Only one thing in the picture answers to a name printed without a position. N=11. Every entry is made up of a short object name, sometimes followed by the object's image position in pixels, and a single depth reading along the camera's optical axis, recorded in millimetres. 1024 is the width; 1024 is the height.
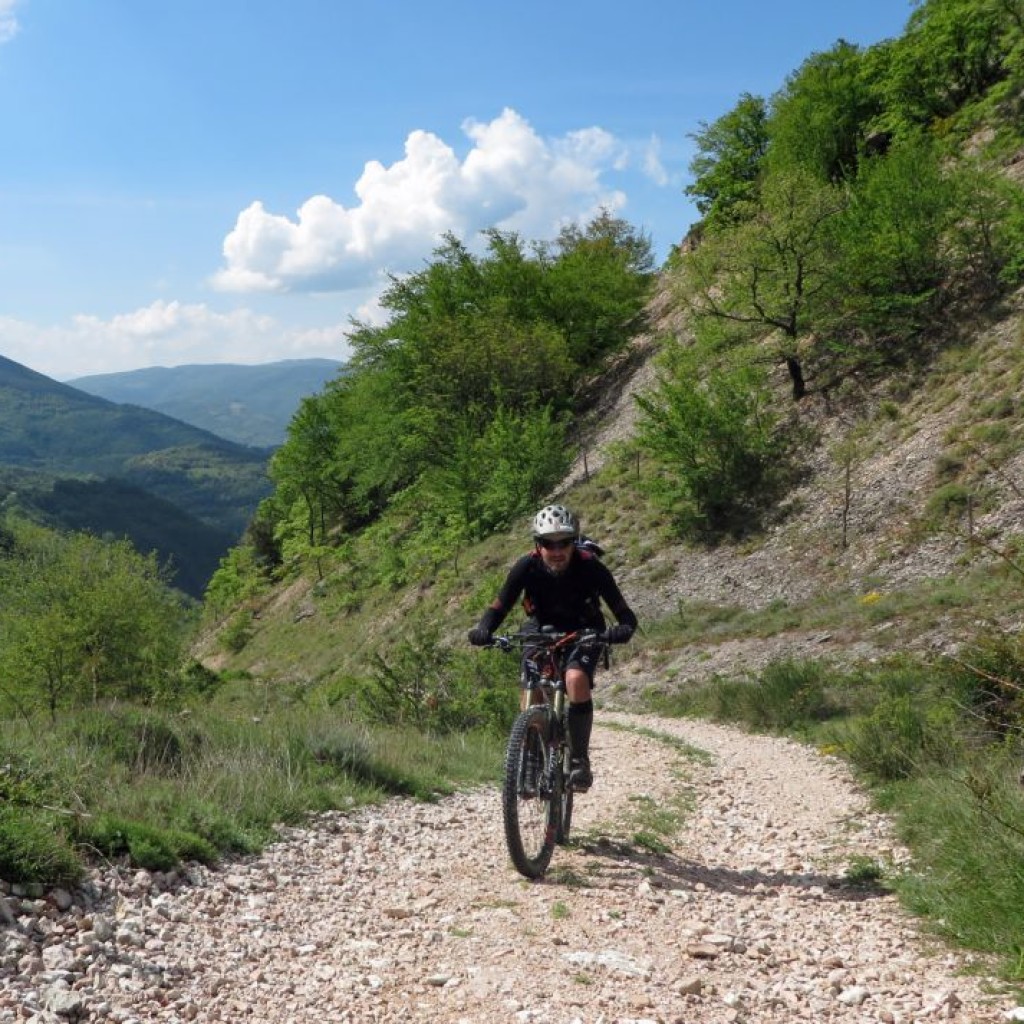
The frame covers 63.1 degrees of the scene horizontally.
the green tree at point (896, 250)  30391
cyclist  5938
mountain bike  5320
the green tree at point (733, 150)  53750
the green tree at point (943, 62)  40688
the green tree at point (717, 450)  30188
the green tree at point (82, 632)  25906
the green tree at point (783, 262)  31219
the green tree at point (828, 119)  45969
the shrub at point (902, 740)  8492
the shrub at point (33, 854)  4277
